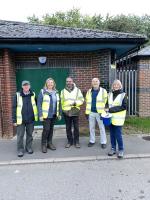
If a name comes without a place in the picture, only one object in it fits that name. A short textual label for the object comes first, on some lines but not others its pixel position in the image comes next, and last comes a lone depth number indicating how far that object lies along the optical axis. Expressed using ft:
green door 15.09
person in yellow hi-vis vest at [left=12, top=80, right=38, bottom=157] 10.77
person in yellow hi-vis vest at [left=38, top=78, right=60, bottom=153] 11.02
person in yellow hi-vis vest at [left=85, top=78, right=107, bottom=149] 11.38
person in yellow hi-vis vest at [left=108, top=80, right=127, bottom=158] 10.24
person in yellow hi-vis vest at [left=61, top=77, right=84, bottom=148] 11.58
